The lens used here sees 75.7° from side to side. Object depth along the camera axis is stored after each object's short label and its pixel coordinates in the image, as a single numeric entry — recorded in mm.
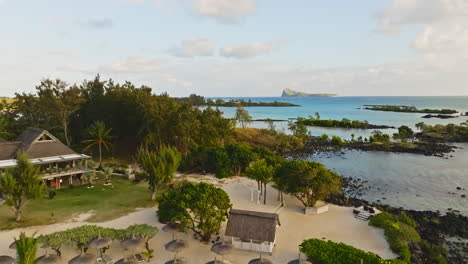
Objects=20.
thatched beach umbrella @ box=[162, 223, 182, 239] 20398
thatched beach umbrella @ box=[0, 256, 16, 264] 16594
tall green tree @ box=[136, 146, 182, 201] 28047
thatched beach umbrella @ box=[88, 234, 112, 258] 17562
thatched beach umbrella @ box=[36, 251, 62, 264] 16375
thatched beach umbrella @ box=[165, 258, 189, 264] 17391
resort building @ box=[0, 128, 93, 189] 32250
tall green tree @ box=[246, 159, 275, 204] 29094
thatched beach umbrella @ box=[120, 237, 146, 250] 18203
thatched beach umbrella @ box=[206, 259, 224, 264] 17194
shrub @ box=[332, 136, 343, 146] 67688
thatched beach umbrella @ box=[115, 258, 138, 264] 16828
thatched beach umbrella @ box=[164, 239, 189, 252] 17906
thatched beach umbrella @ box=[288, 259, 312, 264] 16761
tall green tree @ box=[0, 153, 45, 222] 22562
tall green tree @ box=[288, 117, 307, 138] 71188
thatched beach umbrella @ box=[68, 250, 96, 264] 16594
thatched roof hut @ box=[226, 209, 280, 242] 19906
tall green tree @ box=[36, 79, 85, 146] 42938
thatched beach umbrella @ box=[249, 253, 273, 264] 16803
